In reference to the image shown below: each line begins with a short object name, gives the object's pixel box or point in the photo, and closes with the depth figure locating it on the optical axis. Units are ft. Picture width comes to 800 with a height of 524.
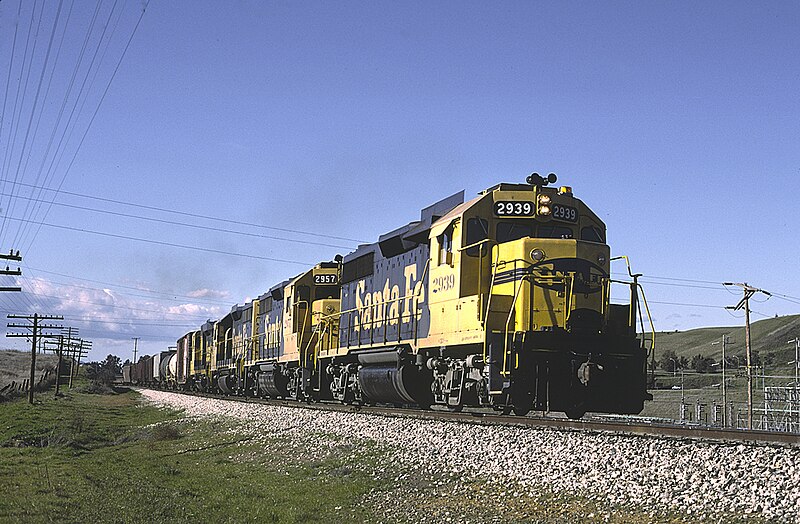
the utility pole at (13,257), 107.45
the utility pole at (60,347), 237.29
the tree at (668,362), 284.86
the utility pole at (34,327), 173.47
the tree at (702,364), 277.03
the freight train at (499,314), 41.14
